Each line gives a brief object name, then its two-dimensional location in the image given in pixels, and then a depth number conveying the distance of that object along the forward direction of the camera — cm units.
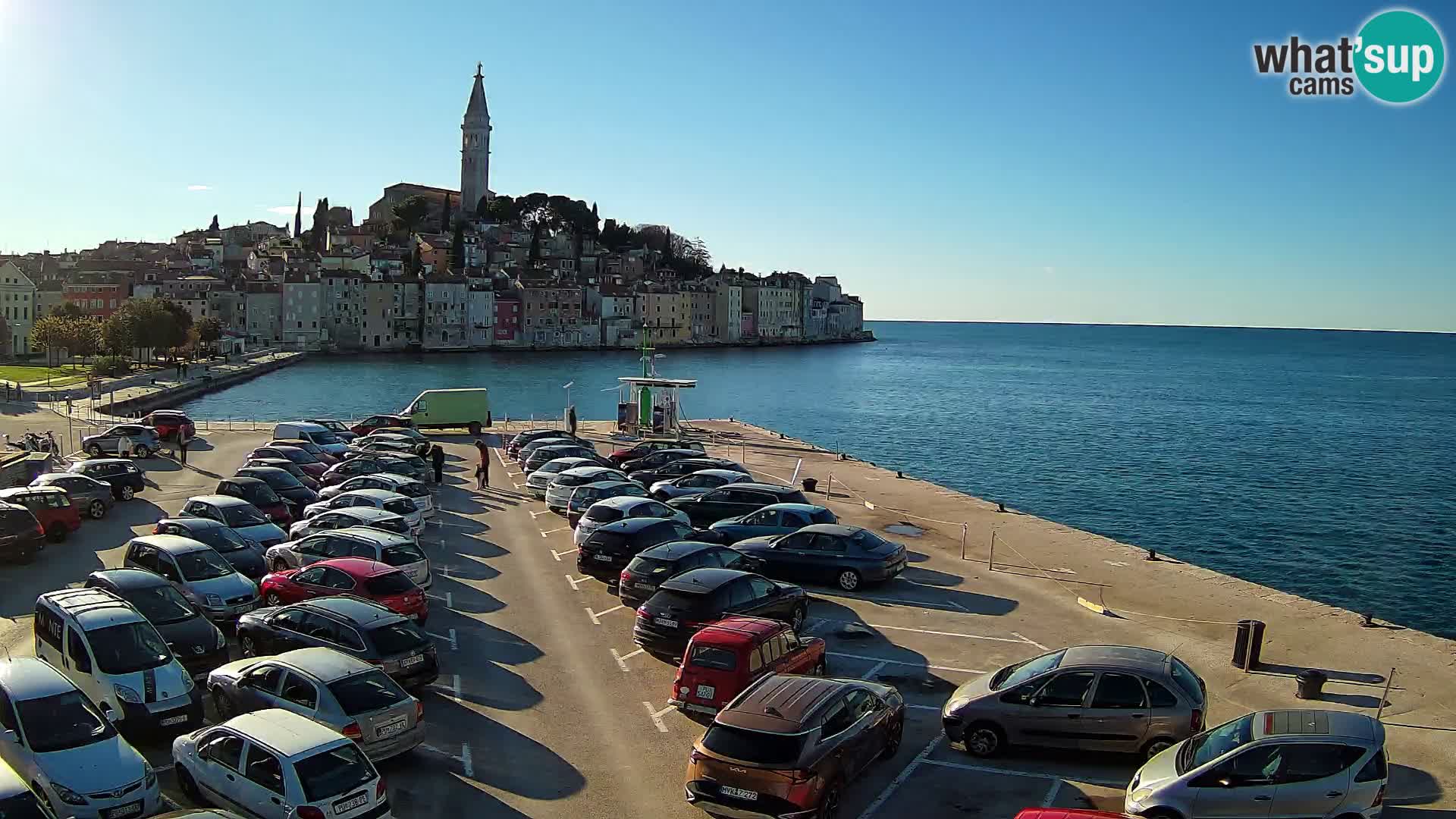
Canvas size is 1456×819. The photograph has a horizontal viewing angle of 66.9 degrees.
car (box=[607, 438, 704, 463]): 3528
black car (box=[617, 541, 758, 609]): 1755
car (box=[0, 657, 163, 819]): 949
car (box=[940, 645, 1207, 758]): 1138
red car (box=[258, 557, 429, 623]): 1597
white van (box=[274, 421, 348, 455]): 3675
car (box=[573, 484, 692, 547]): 2203
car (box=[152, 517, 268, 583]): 1838
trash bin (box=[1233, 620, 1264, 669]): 1544
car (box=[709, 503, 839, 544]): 2225
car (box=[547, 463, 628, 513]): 2706
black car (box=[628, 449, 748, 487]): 3059
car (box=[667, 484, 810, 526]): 2517
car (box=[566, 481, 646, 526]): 2497
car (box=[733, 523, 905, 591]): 1970
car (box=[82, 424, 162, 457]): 3431
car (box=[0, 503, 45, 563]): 2011
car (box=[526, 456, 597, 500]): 2945
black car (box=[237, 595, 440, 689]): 1302
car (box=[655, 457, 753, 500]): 2742
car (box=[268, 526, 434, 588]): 1784
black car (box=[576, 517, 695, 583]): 1952
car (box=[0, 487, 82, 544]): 2228
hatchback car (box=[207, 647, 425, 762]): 1095
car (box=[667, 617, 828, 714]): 1241
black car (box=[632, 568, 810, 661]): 1495
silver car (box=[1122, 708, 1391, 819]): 935
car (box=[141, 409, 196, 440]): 3819
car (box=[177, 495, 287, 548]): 2033
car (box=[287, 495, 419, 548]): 2061
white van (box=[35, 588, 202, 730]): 1171
